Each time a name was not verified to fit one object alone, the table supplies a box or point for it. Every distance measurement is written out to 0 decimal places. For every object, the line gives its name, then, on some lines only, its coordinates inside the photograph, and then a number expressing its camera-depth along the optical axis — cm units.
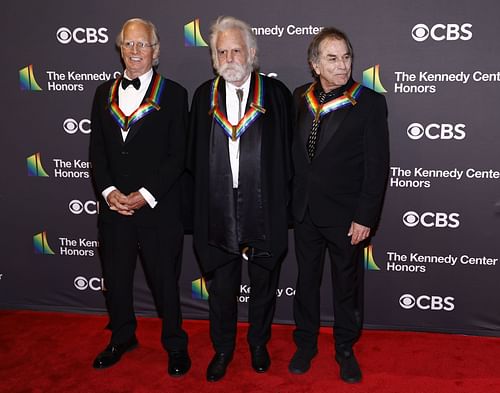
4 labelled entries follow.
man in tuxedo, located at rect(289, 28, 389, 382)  278
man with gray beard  280
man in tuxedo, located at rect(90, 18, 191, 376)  292
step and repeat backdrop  337
